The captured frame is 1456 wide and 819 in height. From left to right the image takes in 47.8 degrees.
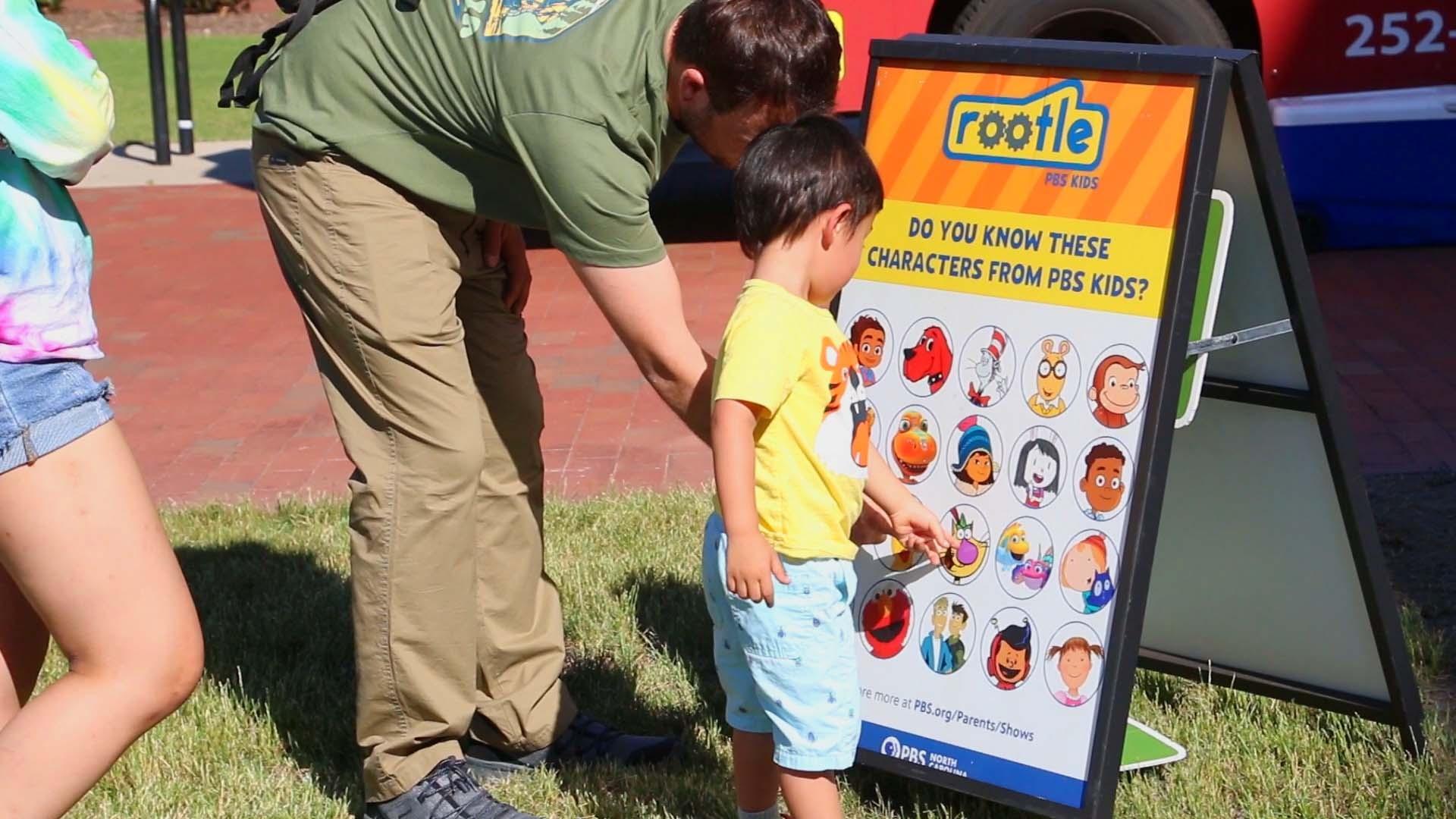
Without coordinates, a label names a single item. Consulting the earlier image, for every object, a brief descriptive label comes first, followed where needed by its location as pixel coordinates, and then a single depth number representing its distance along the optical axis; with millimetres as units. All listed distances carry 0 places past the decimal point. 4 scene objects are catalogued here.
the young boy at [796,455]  2529
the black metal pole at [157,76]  10727
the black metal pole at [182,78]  11086
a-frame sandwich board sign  2869
